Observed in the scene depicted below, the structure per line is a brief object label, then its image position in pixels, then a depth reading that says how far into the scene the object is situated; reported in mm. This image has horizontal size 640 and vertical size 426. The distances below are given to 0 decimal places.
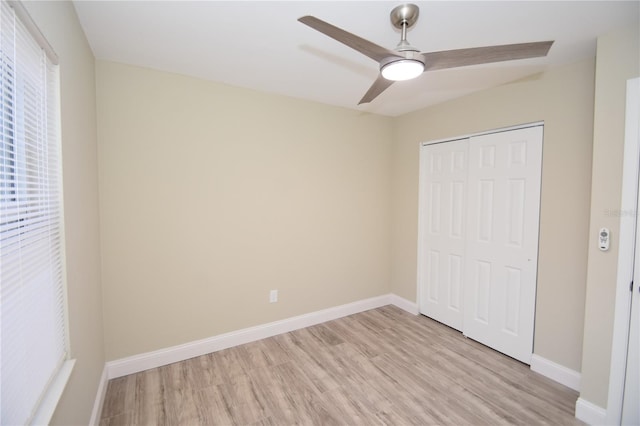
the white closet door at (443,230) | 3111
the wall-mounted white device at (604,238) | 1843
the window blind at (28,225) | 884
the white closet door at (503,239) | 2508
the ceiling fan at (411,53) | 1290
